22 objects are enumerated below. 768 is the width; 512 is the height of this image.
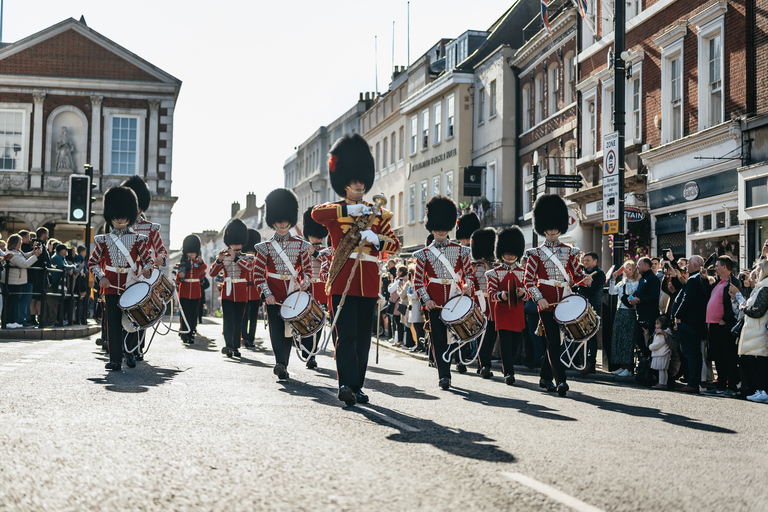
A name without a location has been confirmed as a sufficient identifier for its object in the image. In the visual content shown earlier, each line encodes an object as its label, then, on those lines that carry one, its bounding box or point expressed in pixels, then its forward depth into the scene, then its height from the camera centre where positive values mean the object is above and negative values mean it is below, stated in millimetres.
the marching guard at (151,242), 12086 +799
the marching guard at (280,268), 11484 +503
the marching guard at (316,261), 13720 +697
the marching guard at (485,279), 13366 +503
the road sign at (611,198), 15891 +1852
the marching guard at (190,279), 19938 +578
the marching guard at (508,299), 12500 +176
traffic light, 20547 +2200
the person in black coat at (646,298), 13578 +226
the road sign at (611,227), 15875 +1379
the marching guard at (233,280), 15820 +487
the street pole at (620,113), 15805 +3187
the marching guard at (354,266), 8898 +402
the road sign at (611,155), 15961 +2535
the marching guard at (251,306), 16766 +55
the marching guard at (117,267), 11742 +471
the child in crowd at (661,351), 13016 -470
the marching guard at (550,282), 10961 +348
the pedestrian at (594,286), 15172 +423
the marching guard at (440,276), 11641 +419
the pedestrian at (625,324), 14164 -136
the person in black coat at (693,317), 12602 -22
